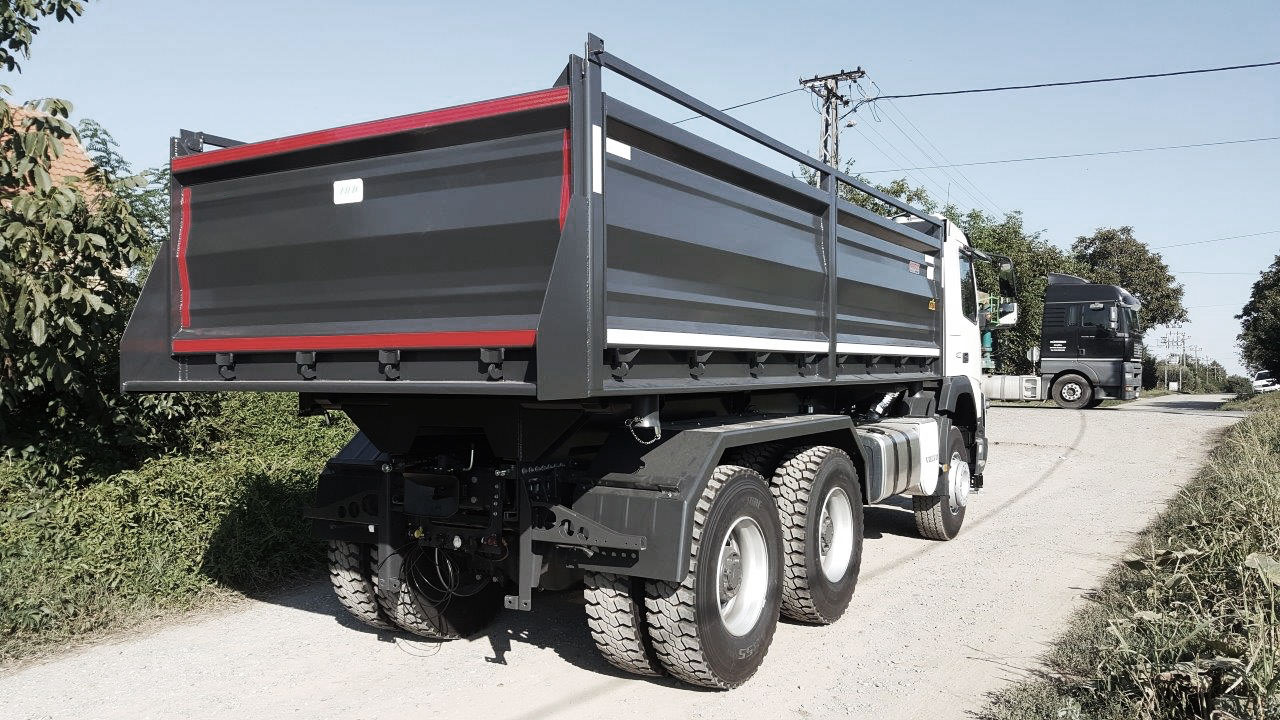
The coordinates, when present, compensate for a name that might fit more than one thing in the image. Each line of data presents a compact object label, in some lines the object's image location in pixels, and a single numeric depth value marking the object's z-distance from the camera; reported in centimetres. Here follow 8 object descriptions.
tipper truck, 369
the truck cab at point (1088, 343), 2600
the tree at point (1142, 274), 5453
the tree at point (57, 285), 556
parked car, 3816
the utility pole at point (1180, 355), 6680
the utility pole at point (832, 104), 2356
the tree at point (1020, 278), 3247
